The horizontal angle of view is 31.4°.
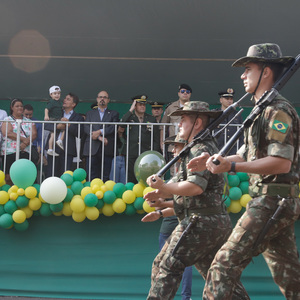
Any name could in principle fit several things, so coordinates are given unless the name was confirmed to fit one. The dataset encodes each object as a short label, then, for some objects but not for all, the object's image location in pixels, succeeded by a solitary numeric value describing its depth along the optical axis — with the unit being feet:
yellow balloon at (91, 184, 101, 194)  23.07
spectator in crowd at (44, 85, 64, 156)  25.93
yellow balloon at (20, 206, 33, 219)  23.46
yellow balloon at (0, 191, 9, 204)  23.03
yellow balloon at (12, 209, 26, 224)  22.97
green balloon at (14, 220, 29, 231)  23.77
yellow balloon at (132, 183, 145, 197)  23.15
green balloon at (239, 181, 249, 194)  23.24
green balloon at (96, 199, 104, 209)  23.21
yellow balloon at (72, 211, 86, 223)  23.22
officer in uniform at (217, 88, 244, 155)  25.21
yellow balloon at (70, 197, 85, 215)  22.81
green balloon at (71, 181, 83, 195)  23.43
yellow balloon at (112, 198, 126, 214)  23.02
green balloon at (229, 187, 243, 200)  22.80
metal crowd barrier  24.26
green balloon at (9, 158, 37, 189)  22.66
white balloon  22.13
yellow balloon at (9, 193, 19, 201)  22.98
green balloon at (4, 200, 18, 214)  23.03
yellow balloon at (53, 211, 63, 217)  23.54
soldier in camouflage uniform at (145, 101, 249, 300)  13.58
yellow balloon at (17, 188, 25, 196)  22.97
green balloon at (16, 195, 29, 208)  23.00
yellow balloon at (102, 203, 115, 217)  23.36
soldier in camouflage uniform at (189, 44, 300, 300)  11.21
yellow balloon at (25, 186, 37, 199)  22.93
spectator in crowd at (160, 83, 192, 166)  25.41
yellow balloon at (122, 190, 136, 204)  22.91
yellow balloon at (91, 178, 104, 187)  23.44
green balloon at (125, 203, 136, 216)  23.36
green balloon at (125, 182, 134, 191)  23.55
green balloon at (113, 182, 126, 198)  23.15
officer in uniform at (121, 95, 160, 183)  25.16
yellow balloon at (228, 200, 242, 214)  23.06
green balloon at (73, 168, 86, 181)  23.62
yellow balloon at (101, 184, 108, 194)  23.14
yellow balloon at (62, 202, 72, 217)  23.34
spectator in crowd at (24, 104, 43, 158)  26.76
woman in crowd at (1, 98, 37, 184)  25.00
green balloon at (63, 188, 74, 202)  23.22
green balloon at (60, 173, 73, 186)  23.38
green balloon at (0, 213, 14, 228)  23.02
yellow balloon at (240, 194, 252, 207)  22.77
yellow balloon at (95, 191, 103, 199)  22.90
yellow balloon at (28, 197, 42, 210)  23.17
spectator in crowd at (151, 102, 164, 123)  31.14
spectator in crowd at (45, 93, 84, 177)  25.22
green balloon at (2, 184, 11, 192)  23.70
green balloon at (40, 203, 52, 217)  23.36
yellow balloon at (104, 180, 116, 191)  23.41
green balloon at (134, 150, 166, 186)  22.45
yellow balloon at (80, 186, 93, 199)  23.02
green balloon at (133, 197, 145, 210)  23.03
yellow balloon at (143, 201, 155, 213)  22.74
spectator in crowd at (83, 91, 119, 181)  25.05
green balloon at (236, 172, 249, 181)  23.40
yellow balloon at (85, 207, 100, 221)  22.98
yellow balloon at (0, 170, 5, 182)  23.51
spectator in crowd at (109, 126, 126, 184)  25.13
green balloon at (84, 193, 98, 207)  22.56
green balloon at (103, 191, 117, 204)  22.85
